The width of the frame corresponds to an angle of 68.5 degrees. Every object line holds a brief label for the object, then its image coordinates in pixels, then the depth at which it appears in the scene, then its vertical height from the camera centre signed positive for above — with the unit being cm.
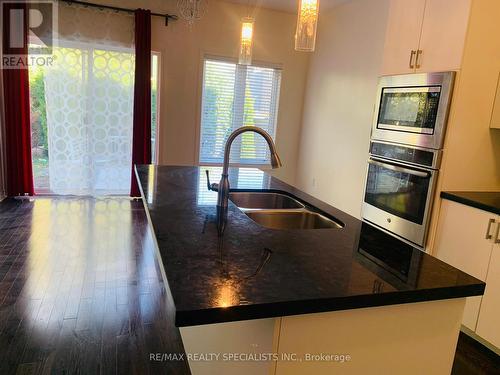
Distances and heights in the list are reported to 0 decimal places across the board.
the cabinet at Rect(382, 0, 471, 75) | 236 +67
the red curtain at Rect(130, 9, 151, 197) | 468 +21
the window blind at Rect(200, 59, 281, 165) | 530 +16
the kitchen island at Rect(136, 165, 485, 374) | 92 -44
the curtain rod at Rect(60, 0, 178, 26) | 448 +122
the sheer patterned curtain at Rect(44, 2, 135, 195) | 461 +4
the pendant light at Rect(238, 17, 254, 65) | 252 +53
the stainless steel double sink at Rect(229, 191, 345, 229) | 185 -50
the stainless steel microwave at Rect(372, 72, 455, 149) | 245 +16
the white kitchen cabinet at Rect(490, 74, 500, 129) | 244 +16
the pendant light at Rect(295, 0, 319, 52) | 186 +49
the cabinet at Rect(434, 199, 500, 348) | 217 -73
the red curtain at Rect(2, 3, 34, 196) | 446 -31
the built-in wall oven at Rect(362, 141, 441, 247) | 256 -44
